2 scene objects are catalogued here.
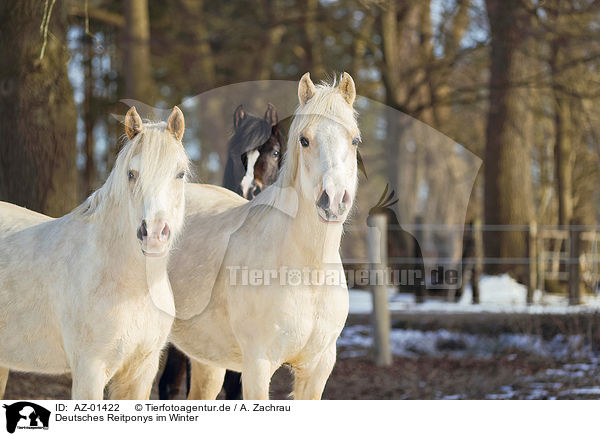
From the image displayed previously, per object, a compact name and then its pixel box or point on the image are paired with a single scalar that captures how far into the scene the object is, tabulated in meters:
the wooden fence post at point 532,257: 20.25
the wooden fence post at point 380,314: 16.36
